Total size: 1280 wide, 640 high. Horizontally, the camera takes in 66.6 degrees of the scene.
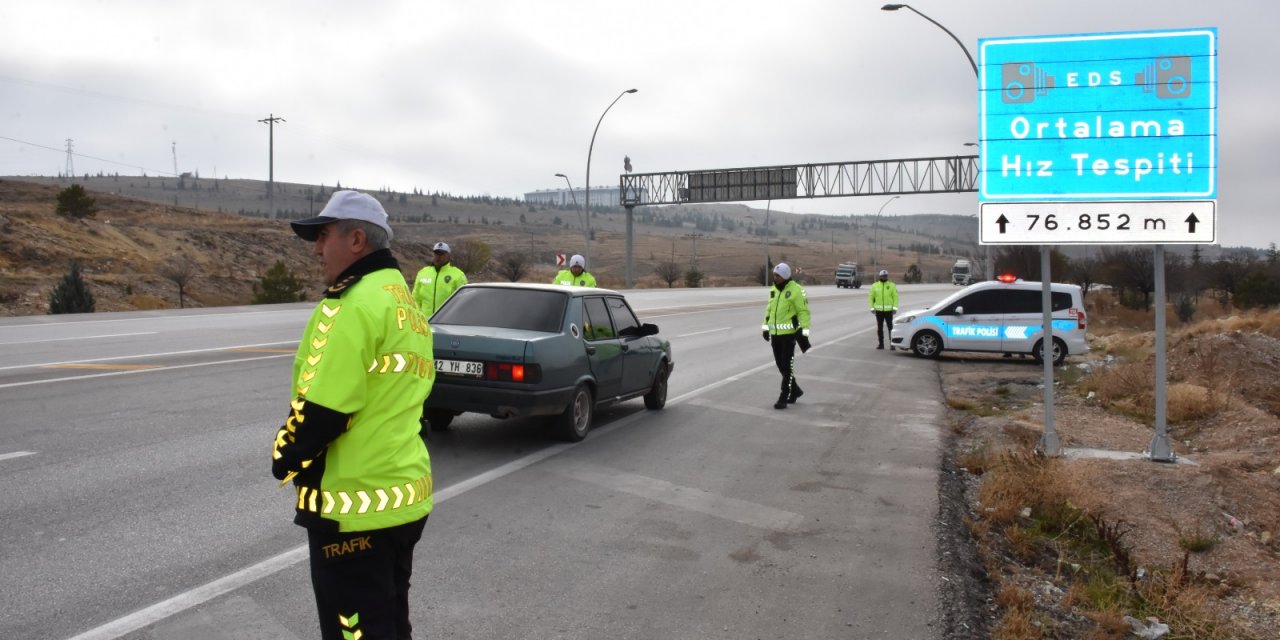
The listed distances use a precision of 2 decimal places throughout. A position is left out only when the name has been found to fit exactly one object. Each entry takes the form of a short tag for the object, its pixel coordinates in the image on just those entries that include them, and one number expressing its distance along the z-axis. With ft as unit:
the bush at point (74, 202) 168.14
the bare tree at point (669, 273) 260.83
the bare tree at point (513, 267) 199.52
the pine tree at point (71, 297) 99.14
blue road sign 28.68
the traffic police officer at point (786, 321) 40.42
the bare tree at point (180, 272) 141.18
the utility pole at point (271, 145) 254.47
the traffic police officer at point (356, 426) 8.96
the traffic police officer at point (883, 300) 74.92
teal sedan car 27.86
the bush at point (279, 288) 132.26
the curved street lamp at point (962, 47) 69.21
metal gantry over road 202.39
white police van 64.28
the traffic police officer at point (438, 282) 40.22
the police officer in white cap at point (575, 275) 49.85
